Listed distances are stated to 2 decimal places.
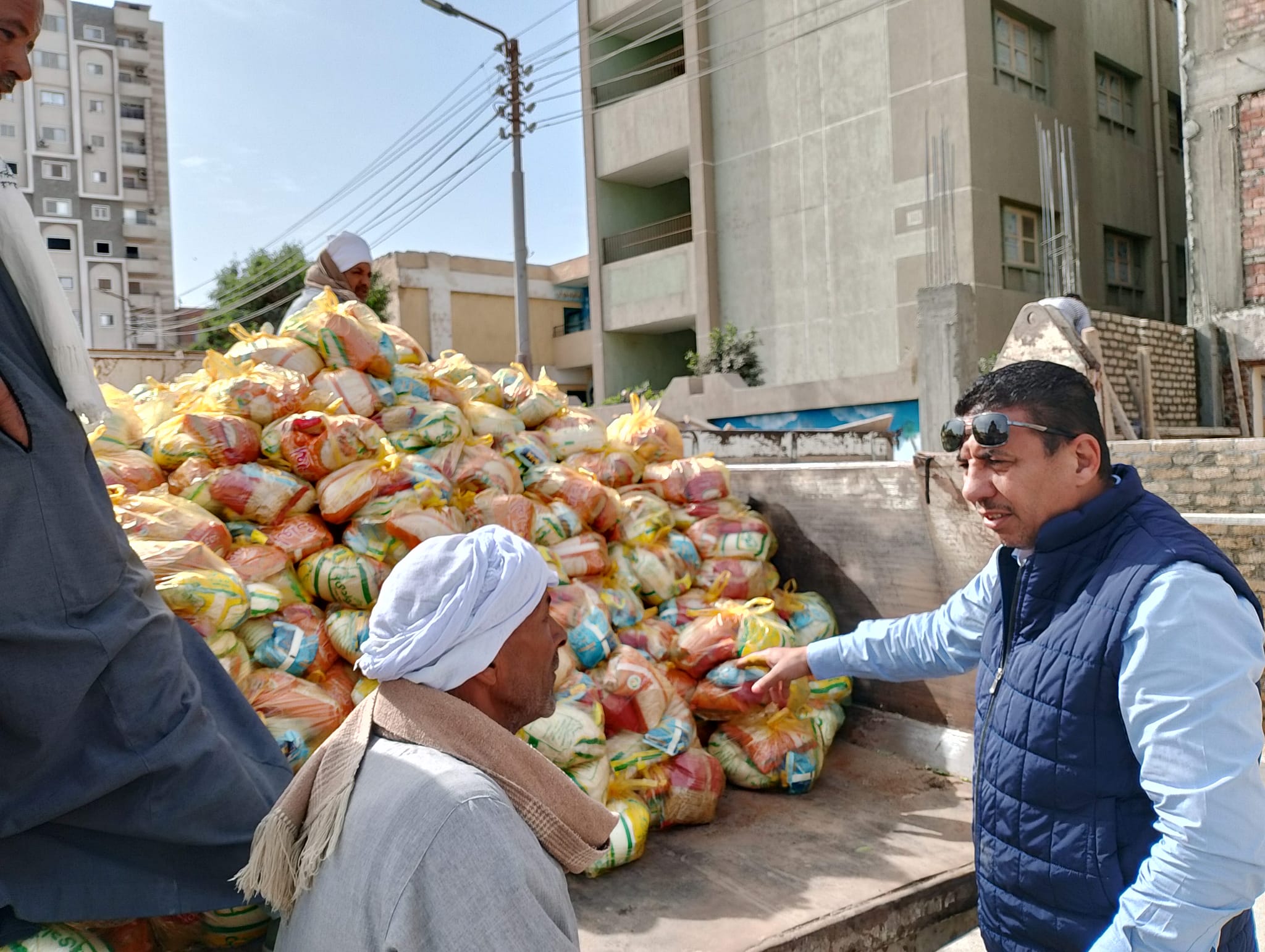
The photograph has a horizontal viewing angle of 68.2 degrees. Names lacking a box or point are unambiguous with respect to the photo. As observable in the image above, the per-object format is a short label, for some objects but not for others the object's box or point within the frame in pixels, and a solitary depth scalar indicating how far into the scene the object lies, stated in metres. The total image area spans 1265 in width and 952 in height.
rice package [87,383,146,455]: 3.64
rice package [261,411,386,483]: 3.68
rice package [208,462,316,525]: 3.56
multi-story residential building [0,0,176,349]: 51.66
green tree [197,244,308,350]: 27.95
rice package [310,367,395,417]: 3.96
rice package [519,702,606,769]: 3.26
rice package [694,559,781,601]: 4.50
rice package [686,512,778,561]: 4.62
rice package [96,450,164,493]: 3.46
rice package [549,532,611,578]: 4.07
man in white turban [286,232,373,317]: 4.79
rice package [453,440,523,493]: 4.07
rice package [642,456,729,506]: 4.73
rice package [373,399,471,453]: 4.09
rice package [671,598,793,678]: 4.00
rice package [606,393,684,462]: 4.95
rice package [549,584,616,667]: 3.74
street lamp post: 12.98
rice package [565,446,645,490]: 4.65
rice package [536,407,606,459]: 4.68
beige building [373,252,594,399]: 26.97
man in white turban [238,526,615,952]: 1.14
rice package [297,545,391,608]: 3.49
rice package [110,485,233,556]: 3.06
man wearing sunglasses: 1.36
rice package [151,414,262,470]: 3.64
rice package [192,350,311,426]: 3.76
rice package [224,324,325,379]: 4.04
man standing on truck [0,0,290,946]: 1.66
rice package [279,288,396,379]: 4.14
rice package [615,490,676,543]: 4.46
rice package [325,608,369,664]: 3.34
